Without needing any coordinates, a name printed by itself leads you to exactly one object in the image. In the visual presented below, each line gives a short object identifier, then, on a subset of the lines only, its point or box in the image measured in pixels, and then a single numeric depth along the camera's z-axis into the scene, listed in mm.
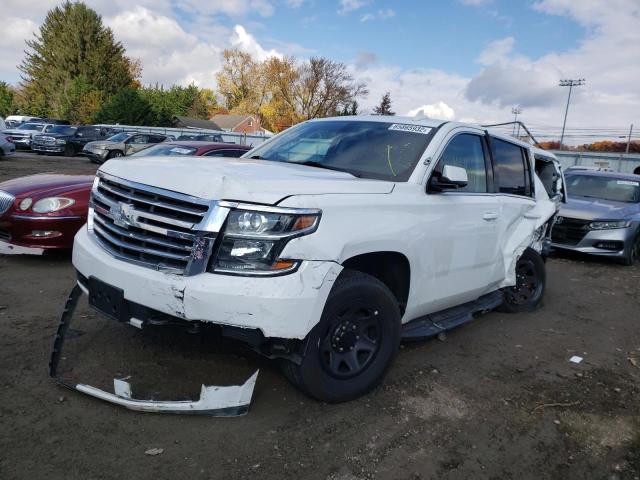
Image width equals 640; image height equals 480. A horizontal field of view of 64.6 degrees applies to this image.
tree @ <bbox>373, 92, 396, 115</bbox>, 64094
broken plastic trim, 2799
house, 72562
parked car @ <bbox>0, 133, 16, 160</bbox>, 19891
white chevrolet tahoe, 2578
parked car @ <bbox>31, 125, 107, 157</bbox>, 26234
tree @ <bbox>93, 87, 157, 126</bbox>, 46688
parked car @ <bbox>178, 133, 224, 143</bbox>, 31823
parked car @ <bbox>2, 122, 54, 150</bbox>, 27547
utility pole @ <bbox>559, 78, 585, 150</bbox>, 58344
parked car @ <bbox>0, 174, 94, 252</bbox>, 5410
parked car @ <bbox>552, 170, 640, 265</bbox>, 8430
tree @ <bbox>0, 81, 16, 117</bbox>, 59969
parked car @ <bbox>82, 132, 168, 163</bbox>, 22500
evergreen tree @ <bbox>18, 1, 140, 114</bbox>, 56531
